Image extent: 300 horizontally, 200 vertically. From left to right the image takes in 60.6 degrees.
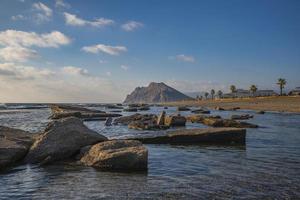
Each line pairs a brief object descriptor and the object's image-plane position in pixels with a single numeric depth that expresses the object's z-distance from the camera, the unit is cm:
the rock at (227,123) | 2631
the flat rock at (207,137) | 1839
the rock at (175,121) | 3022
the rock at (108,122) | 3326
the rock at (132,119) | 3490
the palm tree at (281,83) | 11977
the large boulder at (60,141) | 1310
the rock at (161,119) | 3070
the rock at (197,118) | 3363
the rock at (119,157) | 1153
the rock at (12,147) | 1209
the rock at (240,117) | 4089
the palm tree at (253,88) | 13794
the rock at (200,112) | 5841
